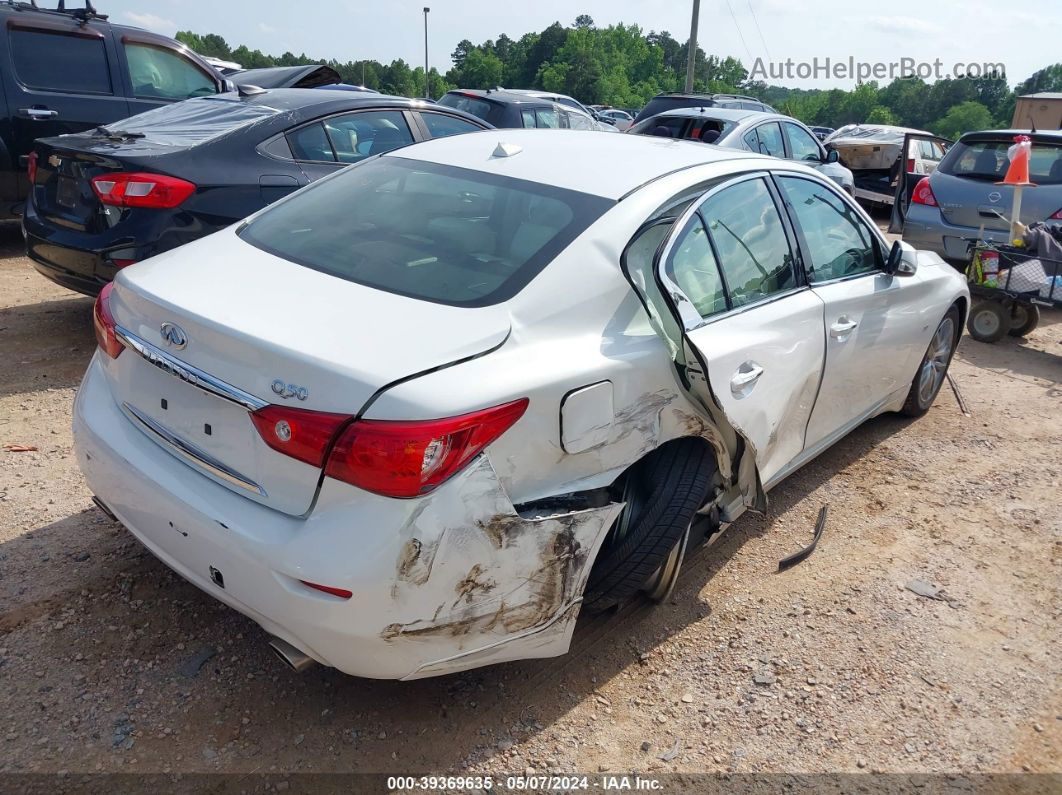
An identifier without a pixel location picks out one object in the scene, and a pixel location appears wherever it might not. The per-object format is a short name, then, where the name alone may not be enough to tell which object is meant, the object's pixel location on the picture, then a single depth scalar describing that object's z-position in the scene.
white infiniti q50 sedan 2.06
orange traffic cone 6.55
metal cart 6.28
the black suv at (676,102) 12.93
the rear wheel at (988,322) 6.86
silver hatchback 7.84
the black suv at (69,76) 6.84
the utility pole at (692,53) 26.92
